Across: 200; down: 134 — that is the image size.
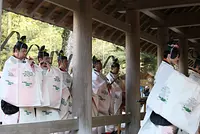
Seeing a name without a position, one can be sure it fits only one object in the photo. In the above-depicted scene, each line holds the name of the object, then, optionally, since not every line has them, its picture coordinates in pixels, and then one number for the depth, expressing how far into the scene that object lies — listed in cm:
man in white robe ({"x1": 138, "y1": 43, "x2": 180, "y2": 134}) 349
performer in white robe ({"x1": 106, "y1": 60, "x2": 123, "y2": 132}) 647
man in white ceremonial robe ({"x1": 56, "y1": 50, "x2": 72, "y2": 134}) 486
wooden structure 474
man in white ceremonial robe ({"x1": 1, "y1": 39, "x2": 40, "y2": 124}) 408
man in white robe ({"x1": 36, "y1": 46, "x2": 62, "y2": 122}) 444
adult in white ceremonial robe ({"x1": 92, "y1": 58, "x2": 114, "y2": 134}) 584
